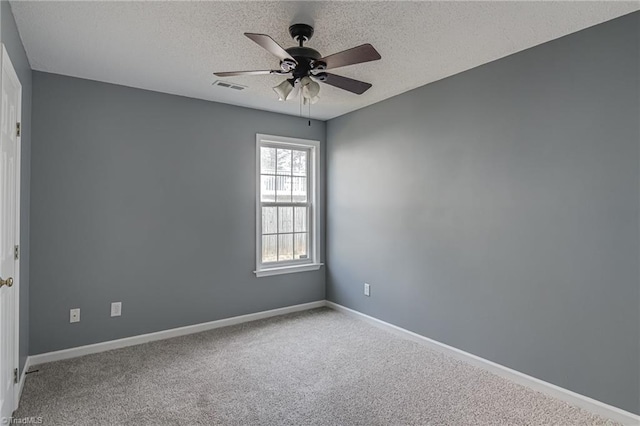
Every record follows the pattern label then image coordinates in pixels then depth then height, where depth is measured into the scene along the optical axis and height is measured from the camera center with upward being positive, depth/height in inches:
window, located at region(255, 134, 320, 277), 173.9 +4.8
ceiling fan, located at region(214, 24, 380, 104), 81.7 +37.4
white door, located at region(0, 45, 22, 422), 78.2 -3.2
